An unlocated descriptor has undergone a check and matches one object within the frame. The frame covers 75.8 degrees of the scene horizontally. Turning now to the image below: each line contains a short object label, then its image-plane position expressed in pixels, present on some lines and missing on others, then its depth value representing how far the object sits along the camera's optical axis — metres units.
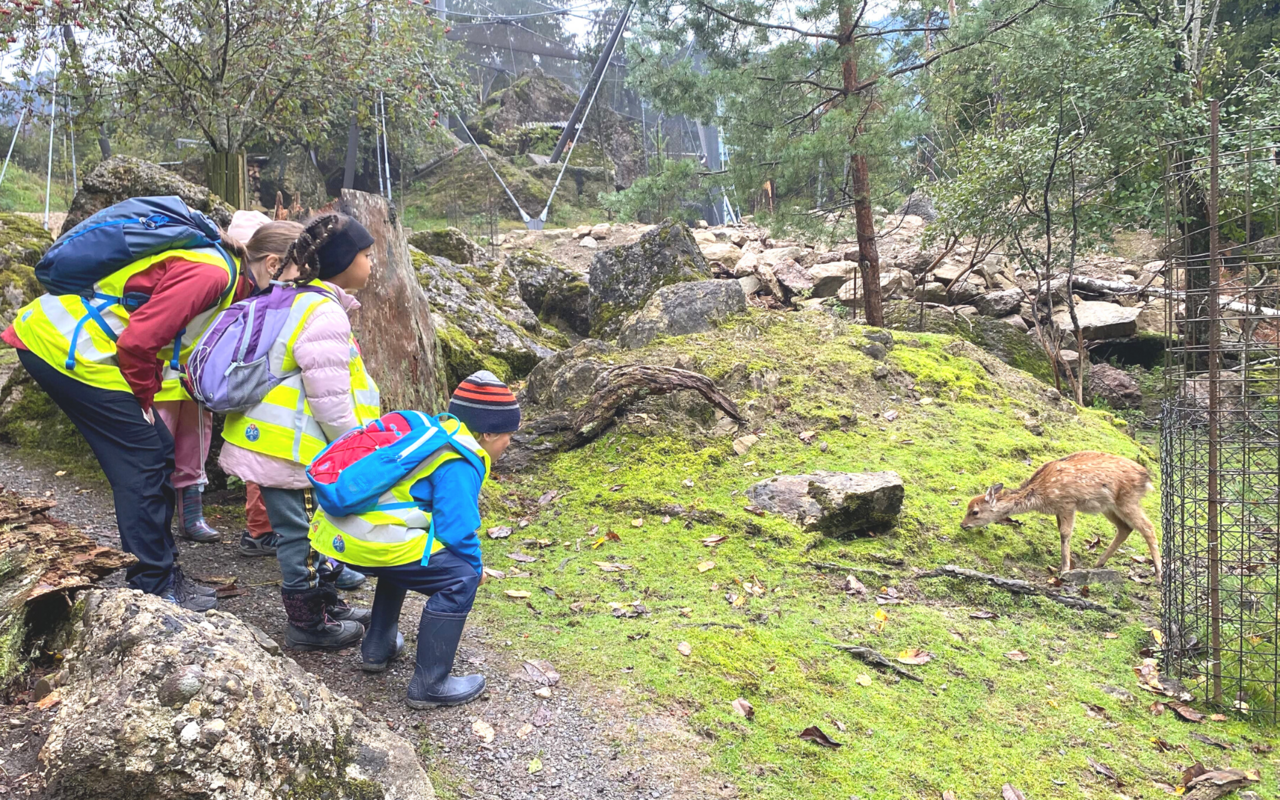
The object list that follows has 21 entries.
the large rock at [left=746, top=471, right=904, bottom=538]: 5.75
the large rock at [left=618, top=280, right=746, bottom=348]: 9.23
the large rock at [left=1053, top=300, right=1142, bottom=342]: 14.03
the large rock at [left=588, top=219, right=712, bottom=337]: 10.12
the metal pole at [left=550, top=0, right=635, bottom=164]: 21.42
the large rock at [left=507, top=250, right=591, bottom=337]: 11.55
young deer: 6.12
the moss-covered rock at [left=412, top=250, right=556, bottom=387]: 7.71
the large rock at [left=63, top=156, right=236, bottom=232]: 6.00
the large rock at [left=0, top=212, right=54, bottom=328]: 8.78
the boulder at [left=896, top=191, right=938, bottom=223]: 23.06
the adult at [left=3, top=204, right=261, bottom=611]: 3.31
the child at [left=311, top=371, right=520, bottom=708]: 2.96
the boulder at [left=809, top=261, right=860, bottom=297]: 15.26
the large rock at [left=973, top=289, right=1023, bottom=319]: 14.82
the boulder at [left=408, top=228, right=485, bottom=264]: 11.29
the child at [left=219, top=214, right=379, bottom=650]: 3.30
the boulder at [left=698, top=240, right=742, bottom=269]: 17.67
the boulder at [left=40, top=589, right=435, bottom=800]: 2.05
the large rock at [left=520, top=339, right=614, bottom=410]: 7.69
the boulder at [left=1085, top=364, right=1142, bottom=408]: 12.95
